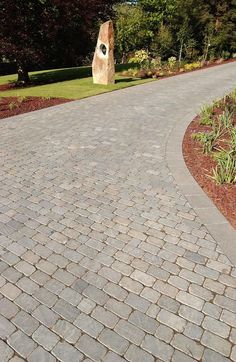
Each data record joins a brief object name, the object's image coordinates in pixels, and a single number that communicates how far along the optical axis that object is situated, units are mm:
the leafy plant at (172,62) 25403
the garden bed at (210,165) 5566
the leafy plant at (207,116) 9906
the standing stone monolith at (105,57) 16938
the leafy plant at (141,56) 23798
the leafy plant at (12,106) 12375
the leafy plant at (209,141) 7561
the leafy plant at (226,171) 6129
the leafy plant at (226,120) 8570
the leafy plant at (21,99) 13372
